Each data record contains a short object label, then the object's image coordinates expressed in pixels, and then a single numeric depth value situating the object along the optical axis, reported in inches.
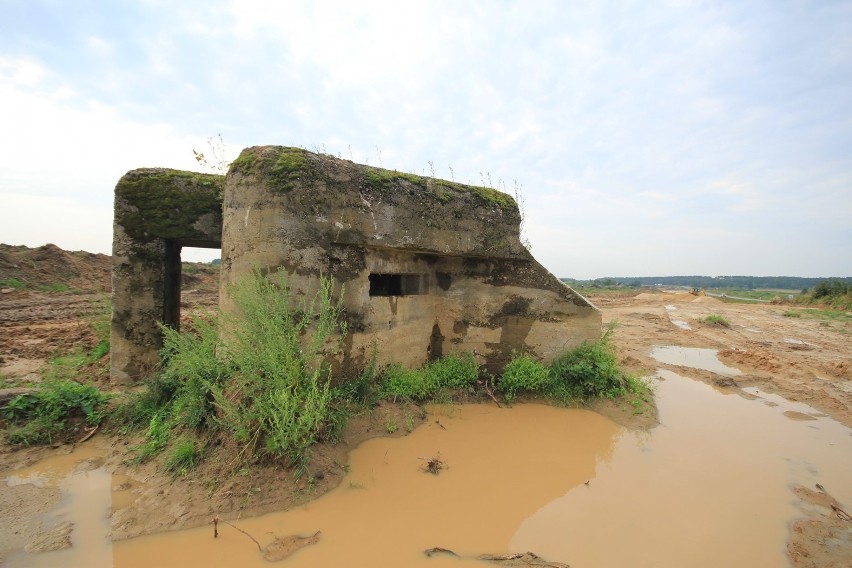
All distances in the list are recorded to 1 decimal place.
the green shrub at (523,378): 213.9
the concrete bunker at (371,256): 165.8
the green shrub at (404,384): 188.1
